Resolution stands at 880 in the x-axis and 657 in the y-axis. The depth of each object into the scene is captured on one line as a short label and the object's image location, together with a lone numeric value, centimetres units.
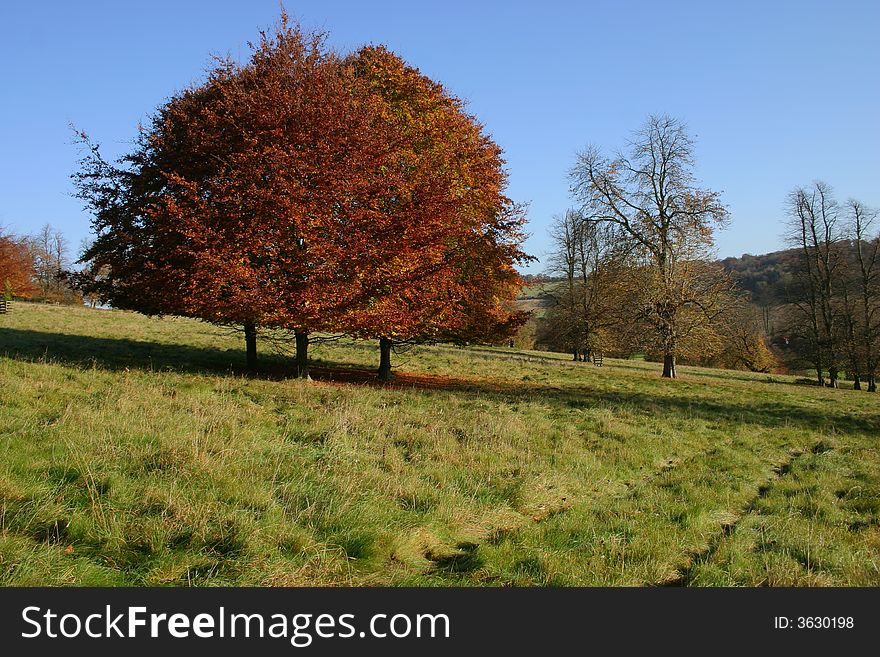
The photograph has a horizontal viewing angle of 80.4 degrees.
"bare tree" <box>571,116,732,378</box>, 2875
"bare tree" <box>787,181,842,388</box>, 3653
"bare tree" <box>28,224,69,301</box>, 6566
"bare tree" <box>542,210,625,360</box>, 4116
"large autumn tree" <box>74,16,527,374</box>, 1197
